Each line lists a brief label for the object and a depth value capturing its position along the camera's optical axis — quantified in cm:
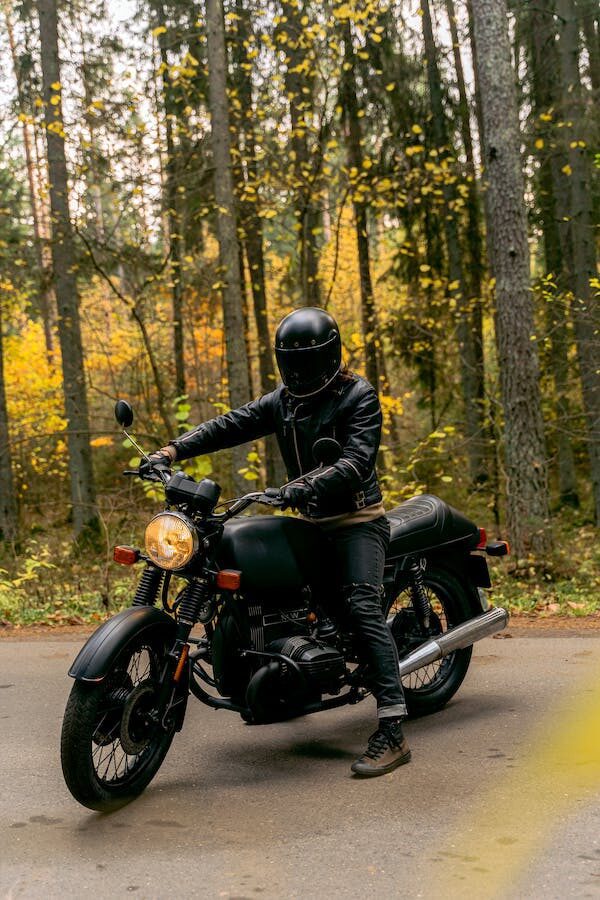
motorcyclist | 455
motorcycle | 403
